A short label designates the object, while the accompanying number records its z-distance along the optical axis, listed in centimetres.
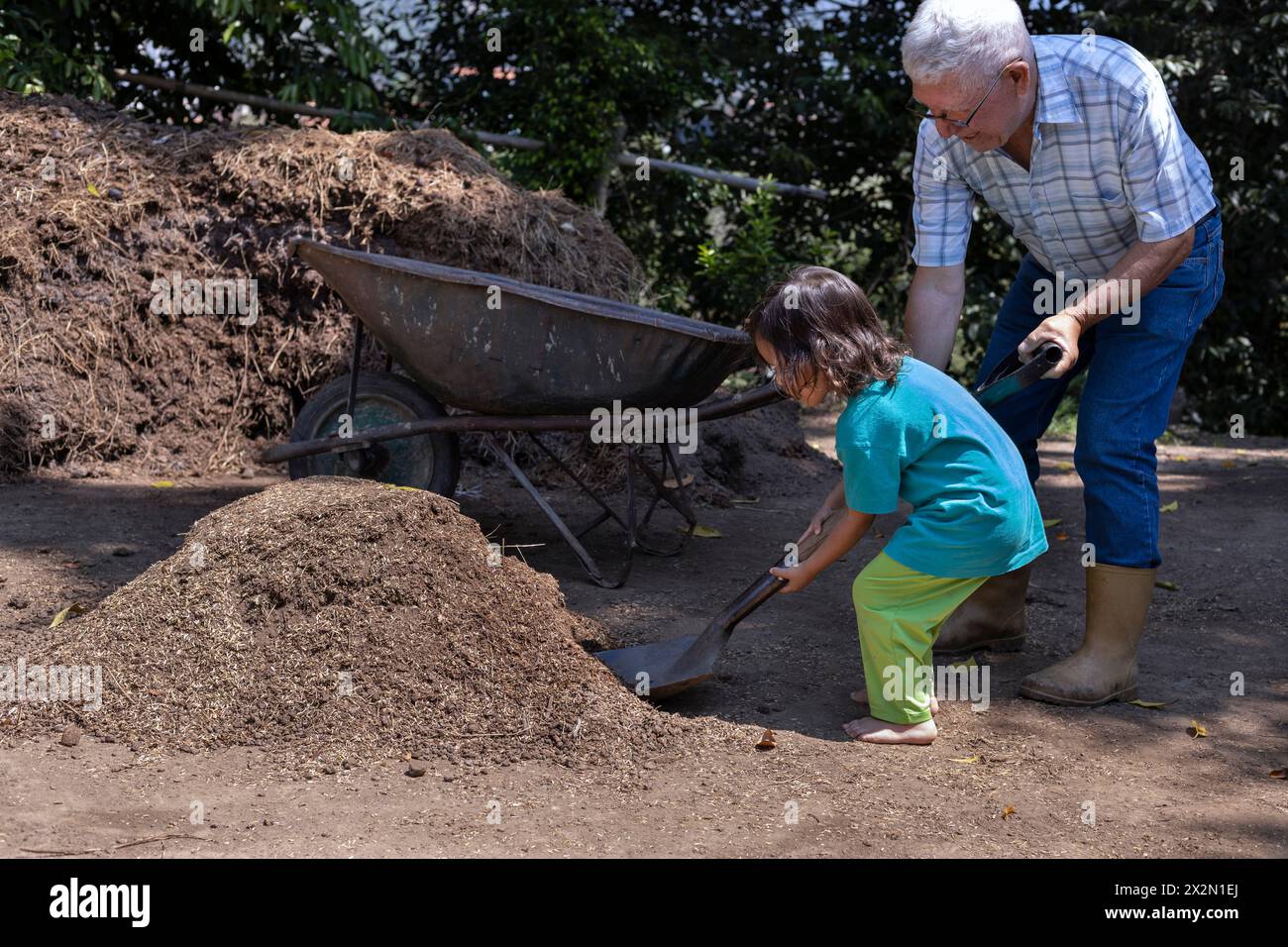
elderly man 271
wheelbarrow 379
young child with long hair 260
